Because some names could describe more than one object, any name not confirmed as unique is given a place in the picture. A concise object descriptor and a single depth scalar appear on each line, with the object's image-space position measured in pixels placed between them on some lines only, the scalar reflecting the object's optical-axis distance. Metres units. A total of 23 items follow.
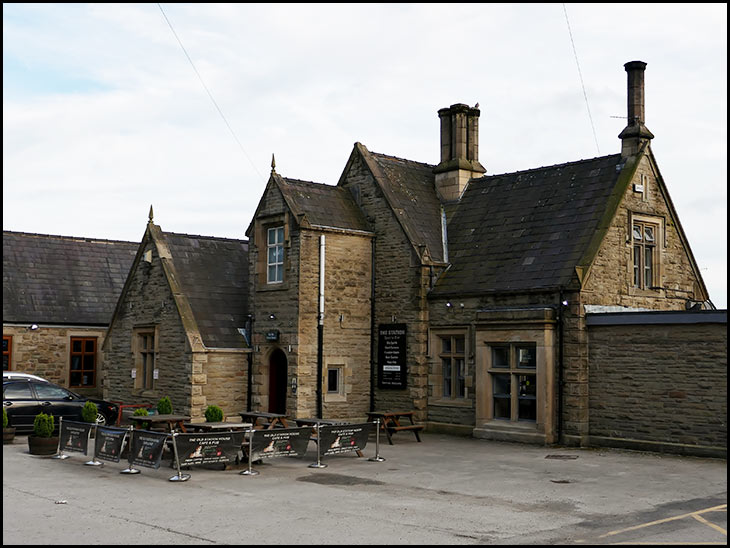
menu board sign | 24.73
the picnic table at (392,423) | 21.27
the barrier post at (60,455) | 17.97
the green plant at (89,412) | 20.02
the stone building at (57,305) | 29.88
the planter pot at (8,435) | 20.52
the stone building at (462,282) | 21.45
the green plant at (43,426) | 18.42
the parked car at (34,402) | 22.23
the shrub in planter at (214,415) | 20.86
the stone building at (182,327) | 24.95
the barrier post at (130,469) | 15.87
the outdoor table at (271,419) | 19.89
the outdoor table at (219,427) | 17.95
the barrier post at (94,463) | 16.91
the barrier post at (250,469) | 15.98
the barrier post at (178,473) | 14.95
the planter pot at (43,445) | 18.33
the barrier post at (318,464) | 17.09
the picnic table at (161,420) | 18.13
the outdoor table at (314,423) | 18.00
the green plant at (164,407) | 22.61
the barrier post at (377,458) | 18.11
